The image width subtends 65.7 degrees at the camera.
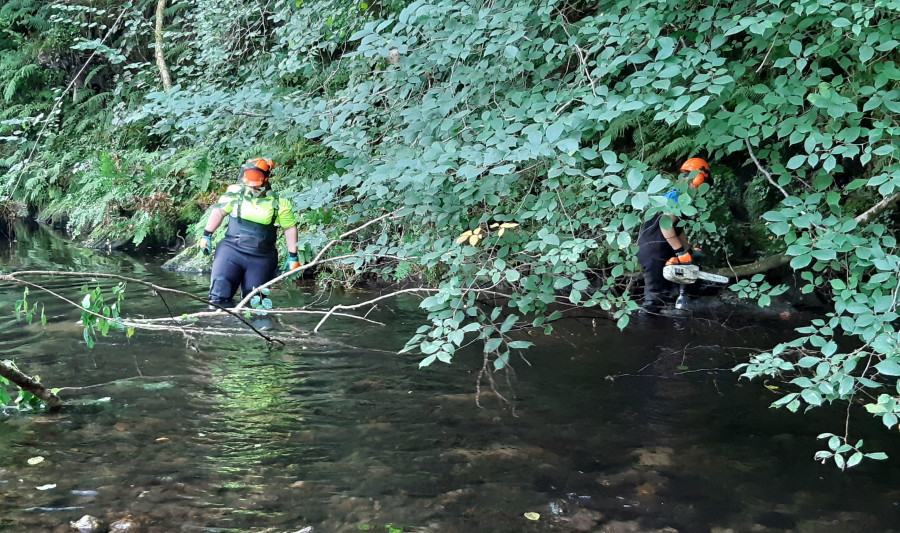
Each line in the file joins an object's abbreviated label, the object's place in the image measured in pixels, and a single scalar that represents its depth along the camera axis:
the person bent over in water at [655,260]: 8.66
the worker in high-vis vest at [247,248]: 8.03
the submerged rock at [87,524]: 3.61
